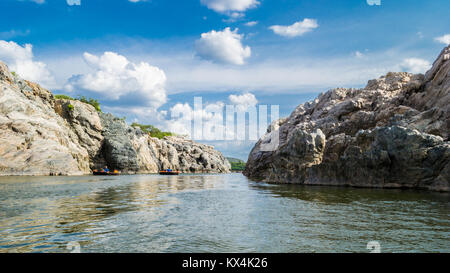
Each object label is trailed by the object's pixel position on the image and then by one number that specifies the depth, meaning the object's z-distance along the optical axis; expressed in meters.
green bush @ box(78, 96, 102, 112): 112.38
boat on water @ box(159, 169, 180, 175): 90.50
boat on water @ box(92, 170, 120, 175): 71.64
